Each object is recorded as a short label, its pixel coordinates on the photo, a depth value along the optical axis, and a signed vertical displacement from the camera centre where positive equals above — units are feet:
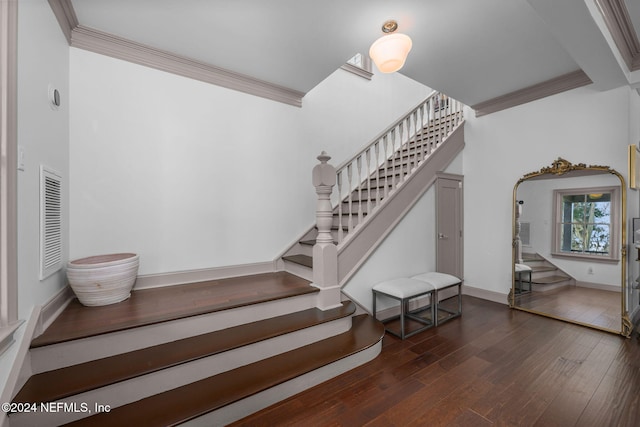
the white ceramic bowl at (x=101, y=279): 6.50 -1.69
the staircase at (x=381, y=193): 9.55 +0.86
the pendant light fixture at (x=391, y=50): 6.86 +4.31
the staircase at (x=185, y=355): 4.77 -3.06
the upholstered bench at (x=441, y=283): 9.99 -2.72
